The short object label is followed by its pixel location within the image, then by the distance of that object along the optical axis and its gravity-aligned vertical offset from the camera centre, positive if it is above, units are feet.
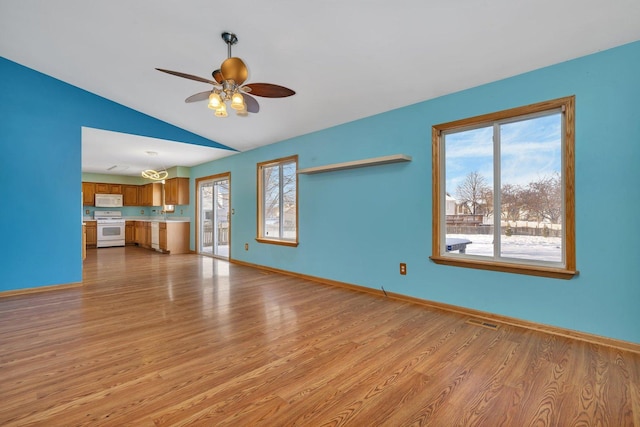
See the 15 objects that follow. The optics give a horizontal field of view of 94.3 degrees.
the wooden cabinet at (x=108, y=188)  29.22 +2.50
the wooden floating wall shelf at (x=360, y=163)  11.00 +2.02
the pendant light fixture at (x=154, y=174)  22.10 +3.17
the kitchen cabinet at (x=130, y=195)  30.78 +1.90
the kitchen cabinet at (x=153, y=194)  28.93 +1.87
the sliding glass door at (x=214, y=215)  22.72 -0.17
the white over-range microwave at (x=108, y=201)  29.07 +1.24
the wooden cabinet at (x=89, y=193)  28.45 +1.96
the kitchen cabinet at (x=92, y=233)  27.25 -1.83
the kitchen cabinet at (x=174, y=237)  24.44 -2.02
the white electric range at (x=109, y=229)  27.66 -1.55
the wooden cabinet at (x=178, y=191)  25.35 +1.89
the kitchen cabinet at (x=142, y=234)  27.81 -2.02
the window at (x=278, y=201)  16.56 +0.66
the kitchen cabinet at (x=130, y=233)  30.68 -2.07
